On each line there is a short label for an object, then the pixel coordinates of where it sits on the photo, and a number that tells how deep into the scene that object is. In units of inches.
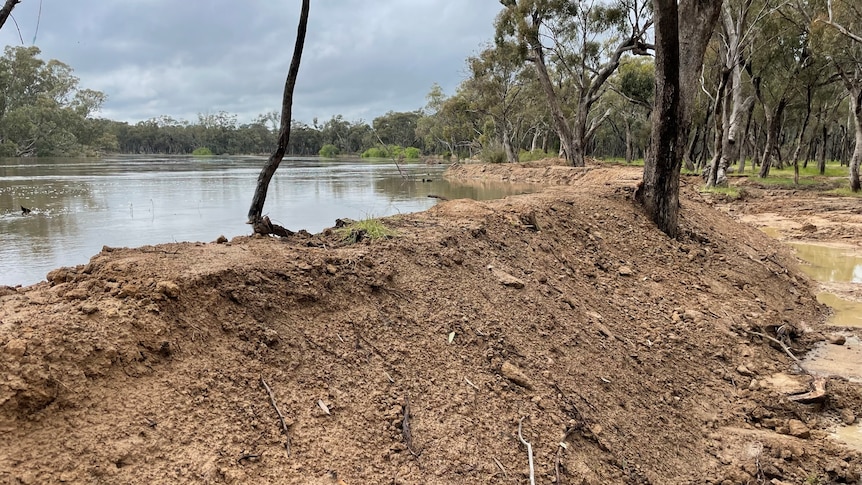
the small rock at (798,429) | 133.6
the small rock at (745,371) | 168.1
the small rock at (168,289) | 106.7
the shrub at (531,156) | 1450.5
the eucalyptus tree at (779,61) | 727.7
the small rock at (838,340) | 197.0
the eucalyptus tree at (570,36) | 784.9
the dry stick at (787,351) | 173.9
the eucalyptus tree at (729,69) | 595.2
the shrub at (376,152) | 2807.6
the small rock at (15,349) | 82.7
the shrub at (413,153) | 2447.7
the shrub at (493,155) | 1277.1
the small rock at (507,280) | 170.4
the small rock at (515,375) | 124.9
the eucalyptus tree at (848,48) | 624.4
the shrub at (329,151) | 3215.3
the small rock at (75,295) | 105.3
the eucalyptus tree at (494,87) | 1255.5
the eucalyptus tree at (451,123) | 1505.9
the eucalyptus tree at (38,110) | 1952.5
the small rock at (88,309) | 97.0
